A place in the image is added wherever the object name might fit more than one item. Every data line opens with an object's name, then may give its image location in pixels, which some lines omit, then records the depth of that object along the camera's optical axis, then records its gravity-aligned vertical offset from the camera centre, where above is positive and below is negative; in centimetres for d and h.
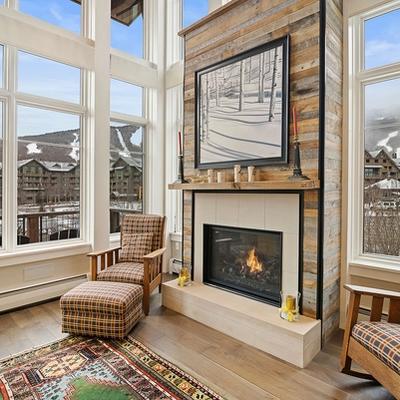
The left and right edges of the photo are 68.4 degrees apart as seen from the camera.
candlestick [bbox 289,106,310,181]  243 +32
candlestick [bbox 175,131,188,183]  353 +31
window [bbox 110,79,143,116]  431 +150
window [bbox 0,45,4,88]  327 +146
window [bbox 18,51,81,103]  344 +147
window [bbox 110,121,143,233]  436 +41
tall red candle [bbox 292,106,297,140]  248 +63
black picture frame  265 +87
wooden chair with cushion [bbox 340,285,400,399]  164 -87
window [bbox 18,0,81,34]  346 +229
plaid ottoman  254 -100
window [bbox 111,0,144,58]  434 +260
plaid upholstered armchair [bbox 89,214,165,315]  307 -68
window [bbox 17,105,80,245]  348 +28
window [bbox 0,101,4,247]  328 +42
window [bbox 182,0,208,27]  430 +283
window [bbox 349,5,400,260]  263 +59
